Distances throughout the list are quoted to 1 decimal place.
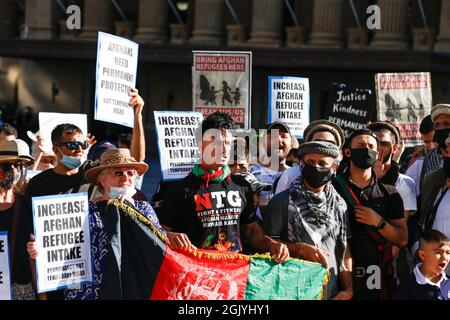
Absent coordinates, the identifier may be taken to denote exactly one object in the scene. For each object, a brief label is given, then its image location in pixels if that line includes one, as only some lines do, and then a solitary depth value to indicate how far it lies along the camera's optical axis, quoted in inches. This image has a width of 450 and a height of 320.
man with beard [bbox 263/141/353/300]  298.7
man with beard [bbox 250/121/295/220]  380.5
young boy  291.3
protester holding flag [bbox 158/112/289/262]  299.7
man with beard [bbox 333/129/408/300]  306.3
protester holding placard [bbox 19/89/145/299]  327.6
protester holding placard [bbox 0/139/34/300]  291.0
